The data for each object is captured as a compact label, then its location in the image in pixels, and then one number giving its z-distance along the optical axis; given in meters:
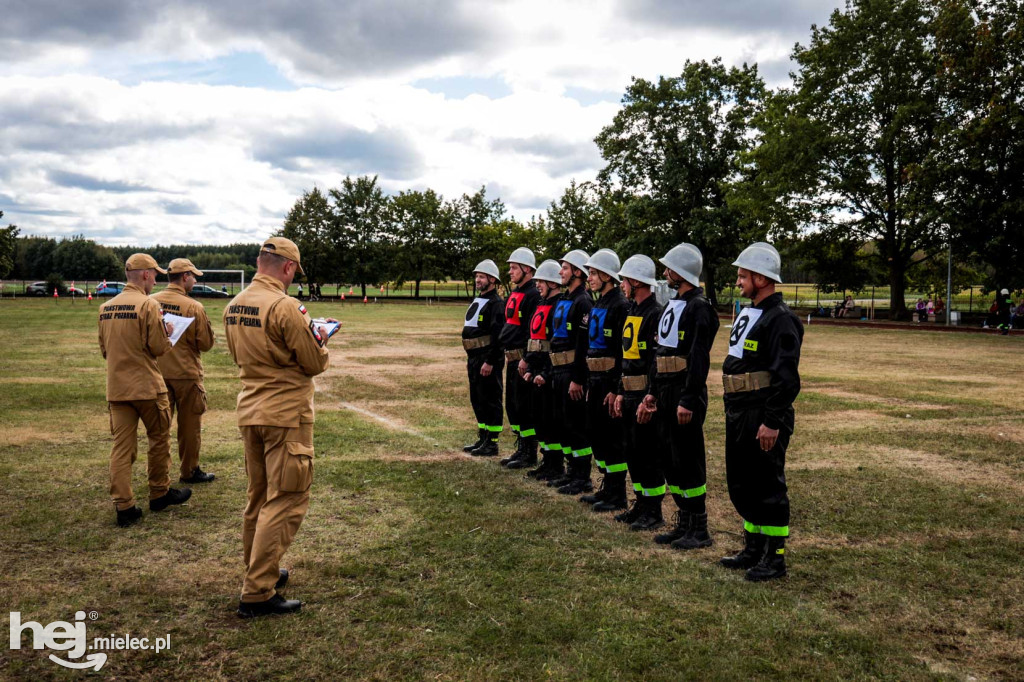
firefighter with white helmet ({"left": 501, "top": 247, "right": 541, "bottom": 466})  8.73
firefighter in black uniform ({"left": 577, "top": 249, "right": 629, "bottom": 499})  7.23
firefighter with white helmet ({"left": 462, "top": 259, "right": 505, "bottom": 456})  9.27
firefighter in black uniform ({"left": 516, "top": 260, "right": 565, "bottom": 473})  8.18
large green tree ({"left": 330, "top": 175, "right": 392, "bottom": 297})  82.56
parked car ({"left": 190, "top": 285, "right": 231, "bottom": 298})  72.94
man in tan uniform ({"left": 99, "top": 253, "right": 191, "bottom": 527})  6.39
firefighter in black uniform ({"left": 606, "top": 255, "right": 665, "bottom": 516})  6.62
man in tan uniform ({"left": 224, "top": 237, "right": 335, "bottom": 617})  4.66
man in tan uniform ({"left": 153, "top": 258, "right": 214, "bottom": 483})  7.42
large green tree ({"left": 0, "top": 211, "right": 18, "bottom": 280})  67.44
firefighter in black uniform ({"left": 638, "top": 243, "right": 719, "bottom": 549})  6.05
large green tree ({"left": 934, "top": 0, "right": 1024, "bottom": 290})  32.62
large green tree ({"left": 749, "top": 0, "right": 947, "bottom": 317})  37.53
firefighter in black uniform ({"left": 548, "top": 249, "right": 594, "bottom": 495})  7.69
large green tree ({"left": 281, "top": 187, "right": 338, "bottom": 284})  79.81
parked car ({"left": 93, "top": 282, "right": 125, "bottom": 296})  67.41
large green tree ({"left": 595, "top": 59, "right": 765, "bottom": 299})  47.91
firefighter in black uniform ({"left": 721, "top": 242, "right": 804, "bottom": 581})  5.28
